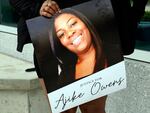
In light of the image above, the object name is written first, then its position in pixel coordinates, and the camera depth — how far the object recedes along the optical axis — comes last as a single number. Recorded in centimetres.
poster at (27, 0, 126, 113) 211
